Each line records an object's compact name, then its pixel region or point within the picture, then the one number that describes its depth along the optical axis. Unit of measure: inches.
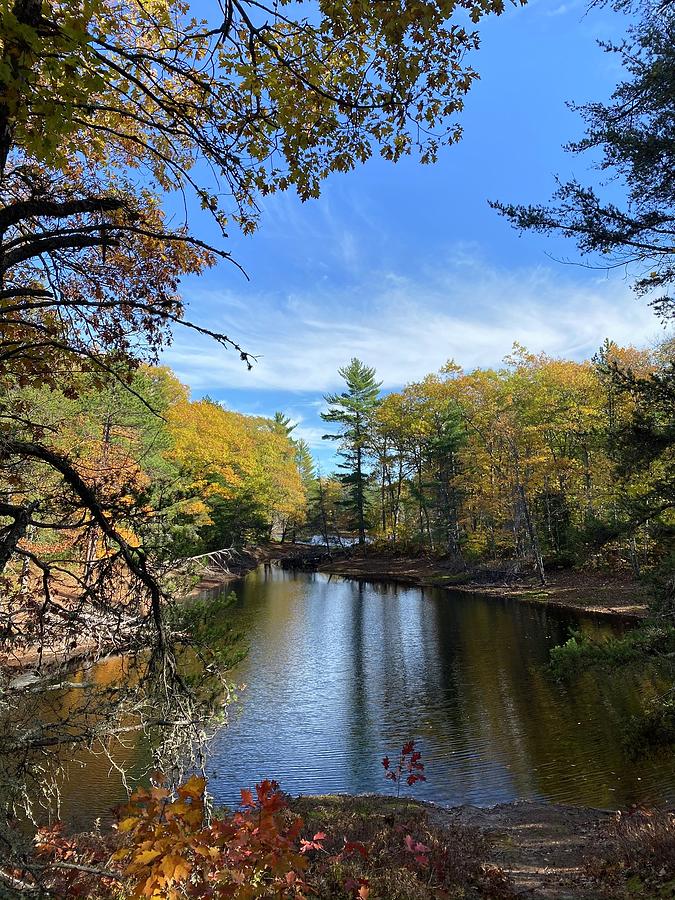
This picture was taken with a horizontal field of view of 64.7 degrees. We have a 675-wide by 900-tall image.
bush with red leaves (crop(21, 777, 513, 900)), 103.3
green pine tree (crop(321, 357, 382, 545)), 1913.1
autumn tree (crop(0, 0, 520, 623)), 88.8
